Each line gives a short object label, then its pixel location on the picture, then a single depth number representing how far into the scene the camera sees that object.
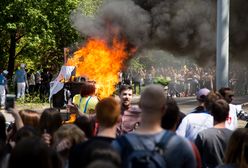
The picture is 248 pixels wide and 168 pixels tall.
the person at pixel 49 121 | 9.24
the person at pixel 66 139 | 7.80
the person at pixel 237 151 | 7.09
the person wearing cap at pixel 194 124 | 10.79
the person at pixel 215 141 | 9.44
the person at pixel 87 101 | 13.64
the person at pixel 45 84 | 43.48
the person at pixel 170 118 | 8.68
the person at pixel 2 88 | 37.47
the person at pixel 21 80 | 41.06
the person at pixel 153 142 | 6.67
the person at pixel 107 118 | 7.73
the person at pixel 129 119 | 10.99
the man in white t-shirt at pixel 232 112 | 12.29
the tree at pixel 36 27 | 43.88
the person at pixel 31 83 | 45.70
